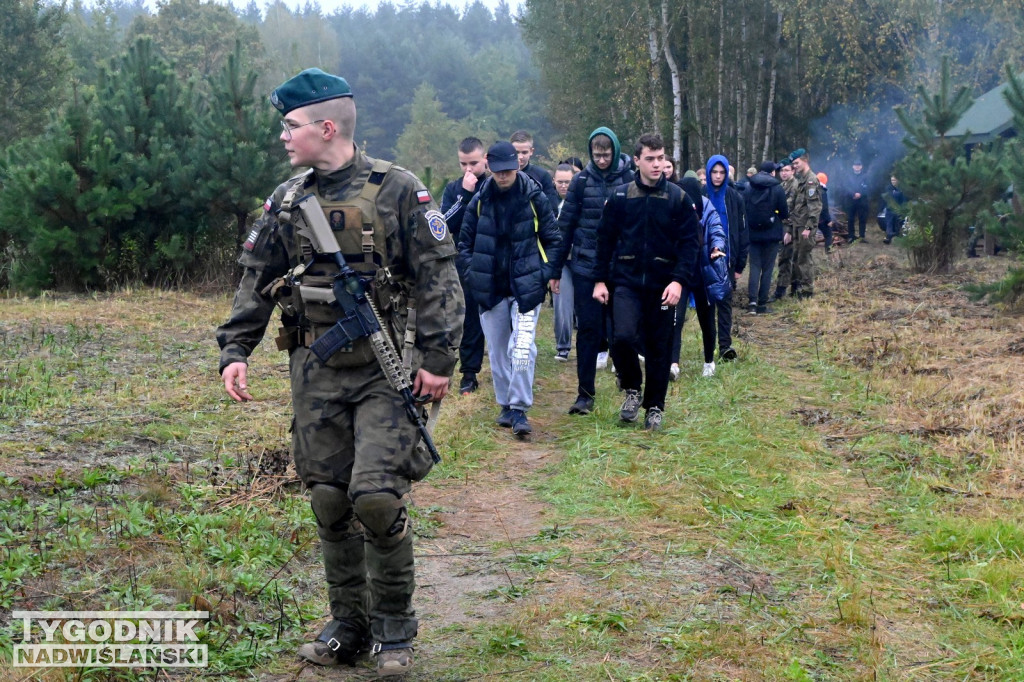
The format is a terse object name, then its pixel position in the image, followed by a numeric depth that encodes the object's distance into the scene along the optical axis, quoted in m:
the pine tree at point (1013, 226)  12.16
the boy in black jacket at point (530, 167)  9.33
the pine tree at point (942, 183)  16.67
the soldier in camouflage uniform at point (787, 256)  15.35
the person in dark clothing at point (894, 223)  25.17
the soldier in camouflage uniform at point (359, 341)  3.95
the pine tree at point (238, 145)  14.66
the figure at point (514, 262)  7.88
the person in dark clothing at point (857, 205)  25.75
